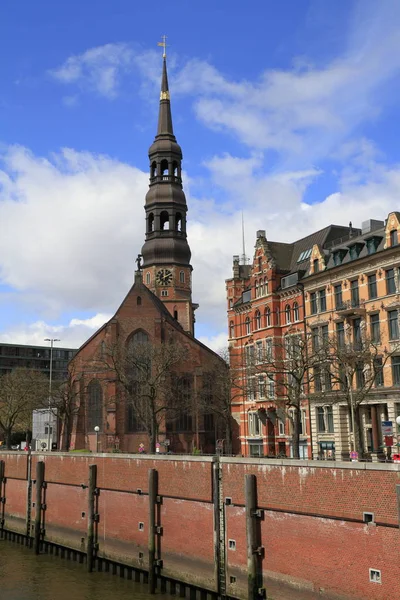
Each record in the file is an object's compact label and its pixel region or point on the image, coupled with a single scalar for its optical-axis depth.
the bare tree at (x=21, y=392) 82.94
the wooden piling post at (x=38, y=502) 44.60
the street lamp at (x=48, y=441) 85.69
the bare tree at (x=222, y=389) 59.04
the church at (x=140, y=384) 74.88
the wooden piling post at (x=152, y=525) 33.04
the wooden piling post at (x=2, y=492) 52.15
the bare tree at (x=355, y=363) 43.15
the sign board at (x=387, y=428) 29.42
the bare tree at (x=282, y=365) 44.64
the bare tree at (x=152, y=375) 64.94
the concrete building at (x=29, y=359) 156.36
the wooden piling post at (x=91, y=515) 38.38
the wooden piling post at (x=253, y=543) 27.55
